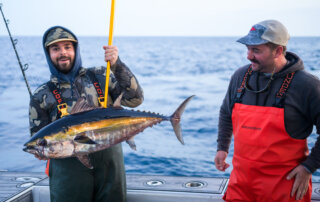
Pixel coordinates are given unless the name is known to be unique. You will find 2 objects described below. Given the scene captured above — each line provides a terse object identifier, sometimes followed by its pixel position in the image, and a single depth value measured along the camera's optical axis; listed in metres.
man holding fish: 2.95
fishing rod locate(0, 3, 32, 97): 3.83
